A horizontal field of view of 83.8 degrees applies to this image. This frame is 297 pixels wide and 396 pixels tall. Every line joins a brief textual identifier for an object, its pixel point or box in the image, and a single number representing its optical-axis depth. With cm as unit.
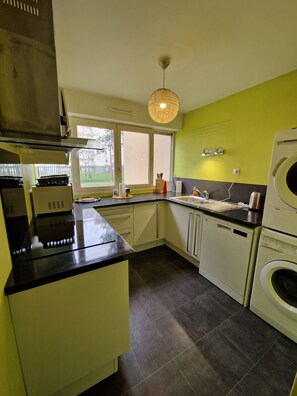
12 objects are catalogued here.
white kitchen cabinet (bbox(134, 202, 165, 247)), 249
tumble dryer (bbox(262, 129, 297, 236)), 126
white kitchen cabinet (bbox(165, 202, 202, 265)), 215
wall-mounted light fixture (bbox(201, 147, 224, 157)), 236
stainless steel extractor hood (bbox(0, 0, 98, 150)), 64
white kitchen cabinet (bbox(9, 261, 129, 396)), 76
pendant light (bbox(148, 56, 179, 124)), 153
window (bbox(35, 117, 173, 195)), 243
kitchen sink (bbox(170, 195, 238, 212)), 201
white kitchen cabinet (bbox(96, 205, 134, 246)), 223
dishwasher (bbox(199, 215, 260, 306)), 154
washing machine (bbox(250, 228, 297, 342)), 128
